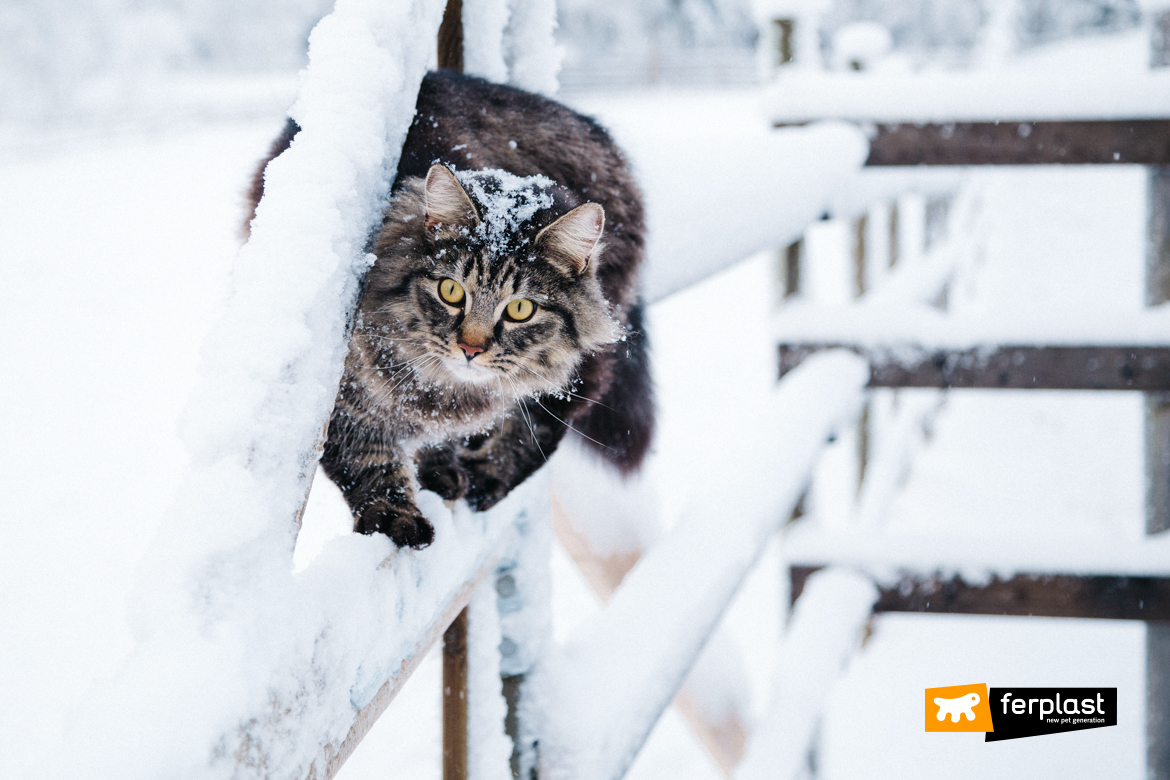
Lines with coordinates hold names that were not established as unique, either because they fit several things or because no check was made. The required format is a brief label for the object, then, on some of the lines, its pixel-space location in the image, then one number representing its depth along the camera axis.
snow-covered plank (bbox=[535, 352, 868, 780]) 1.74
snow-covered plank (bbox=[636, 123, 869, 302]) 1.85
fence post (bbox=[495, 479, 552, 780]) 1.73
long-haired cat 1.69
